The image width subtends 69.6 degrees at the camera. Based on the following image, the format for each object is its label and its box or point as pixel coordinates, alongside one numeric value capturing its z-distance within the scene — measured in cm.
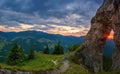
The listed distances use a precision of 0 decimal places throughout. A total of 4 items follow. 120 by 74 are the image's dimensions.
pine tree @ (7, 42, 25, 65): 2743
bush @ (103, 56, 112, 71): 3123
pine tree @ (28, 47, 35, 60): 3092
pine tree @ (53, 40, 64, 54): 3983
